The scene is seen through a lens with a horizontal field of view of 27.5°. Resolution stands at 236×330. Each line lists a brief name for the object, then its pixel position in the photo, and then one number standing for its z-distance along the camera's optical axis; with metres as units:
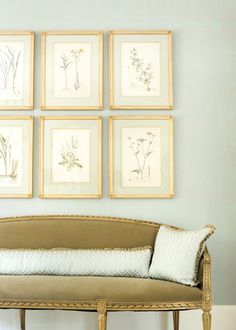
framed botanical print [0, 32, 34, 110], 3.69
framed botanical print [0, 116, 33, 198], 3.63
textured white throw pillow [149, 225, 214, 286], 2.96
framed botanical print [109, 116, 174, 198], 3.62
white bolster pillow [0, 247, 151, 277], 3.18
